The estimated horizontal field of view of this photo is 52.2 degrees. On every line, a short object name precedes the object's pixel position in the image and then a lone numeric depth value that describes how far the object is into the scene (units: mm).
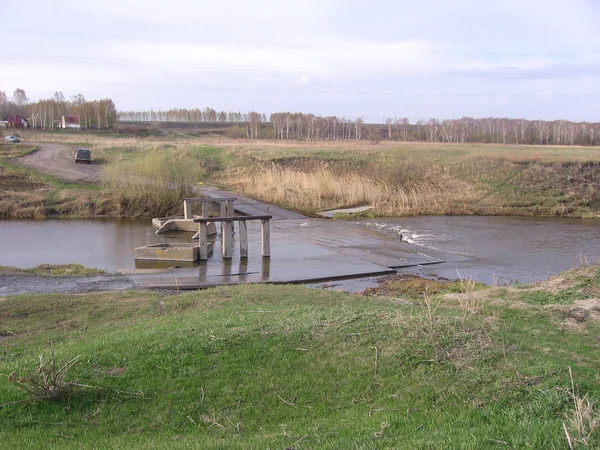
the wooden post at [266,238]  18422
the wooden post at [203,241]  17969
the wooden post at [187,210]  23516
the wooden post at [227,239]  18375
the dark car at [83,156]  44906
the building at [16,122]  102900
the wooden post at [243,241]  18375
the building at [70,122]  109550
